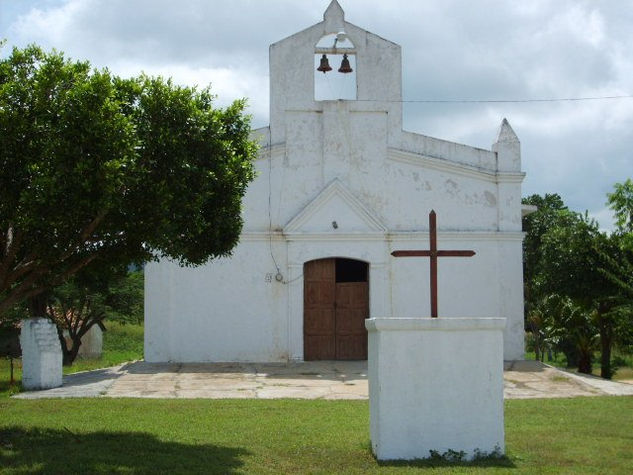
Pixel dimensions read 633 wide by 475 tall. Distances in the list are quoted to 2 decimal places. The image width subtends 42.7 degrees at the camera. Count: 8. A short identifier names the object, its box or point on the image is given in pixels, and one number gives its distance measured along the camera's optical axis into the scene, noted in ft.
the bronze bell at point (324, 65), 58.08
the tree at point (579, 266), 58.95
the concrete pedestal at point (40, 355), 44.21
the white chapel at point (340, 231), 57.06
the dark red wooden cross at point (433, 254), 27.40
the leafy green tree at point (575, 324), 75.10
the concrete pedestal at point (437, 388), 26.30
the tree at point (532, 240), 87.20
